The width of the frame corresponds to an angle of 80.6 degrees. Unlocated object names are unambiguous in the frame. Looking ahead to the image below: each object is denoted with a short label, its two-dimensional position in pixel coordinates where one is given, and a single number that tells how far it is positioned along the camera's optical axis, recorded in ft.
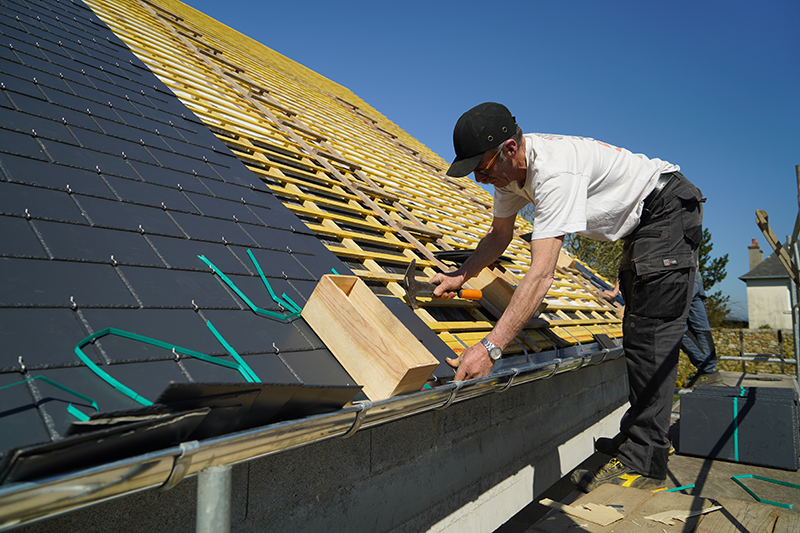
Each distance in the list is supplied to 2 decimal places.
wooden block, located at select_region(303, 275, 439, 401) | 5.49
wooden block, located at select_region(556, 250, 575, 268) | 19.43
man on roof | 7.67
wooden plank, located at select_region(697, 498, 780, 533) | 6.86
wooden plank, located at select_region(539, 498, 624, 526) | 7.73
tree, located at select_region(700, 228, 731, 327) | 83.92
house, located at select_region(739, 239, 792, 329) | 88.53
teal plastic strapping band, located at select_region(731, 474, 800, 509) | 9.36
